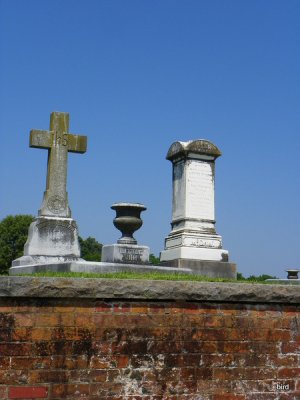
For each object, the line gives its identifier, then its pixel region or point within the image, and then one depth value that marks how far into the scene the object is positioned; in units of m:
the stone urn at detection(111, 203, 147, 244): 10.30
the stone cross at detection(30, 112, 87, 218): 10.34
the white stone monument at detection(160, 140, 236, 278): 10.59
